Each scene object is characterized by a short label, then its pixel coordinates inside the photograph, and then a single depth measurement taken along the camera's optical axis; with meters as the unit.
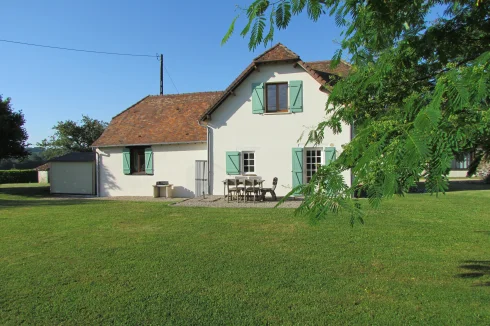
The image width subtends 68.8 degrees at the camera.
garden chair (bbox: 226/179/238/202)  15.24
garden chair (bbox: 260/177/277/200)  15.38
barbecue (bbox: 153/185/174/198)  18.73
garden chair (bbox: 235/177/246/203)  15.20
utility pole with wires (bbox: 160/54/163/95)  29.14
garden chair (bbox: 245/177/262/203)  15.12
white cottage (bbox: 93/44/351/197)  16.44
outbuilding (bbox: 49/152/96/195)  21.59
